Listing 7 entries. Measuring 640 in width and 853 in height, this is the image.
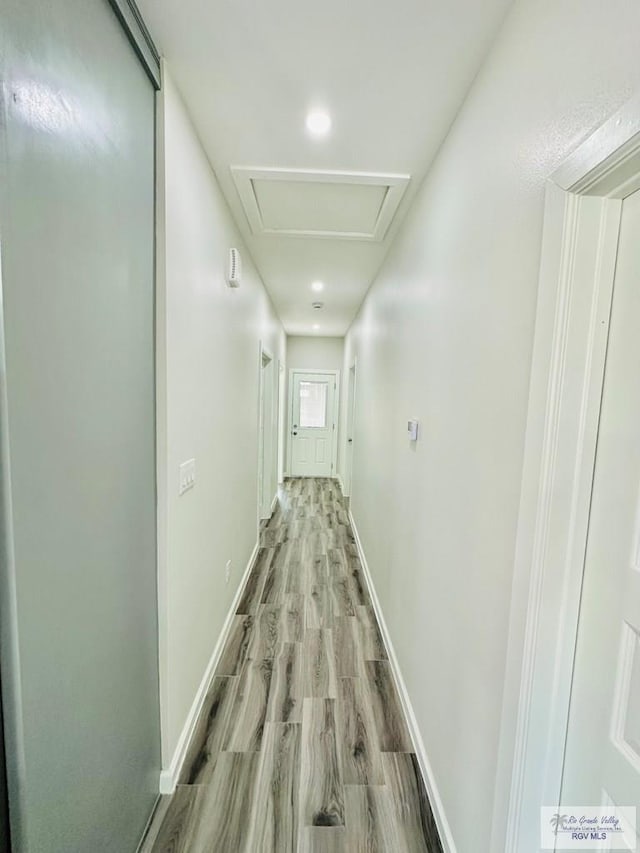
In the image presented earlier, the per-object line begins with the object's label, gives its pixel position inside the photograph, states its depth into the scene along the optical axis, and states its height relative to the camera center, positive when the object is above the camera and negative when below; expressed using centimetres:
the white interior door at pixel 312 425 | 613 -50
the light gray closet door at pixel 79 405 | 65 -4
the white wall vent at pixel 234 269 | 195 +70
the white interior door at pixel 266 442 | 375 -56
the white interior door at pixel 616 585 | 63 -34
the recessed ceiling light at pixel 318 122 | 131 +106
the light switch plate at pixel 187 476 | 135 -34
